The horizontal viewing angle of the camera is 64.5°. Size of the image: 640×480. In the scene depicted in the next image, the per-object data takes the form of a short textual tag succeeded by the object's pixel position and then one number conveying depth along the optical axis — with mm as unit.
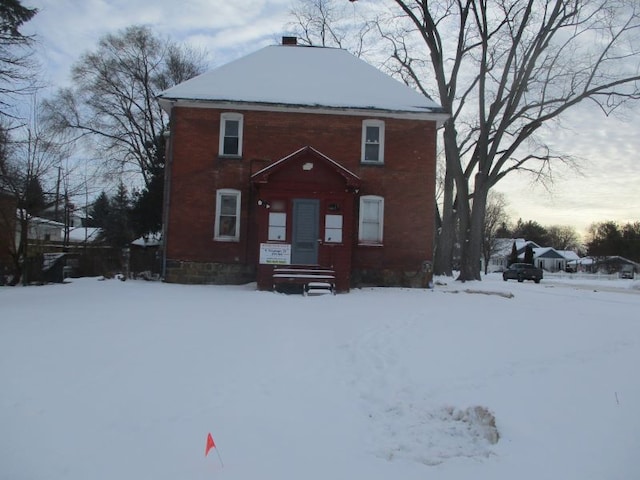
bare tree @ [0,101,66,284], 18719
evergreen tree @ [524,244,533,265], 61066
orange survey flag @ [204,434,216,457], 4617
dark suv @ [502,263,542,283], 40312
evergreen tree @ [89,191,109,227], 63469
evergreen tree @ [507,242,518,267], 70375
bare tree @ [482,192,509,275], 72250
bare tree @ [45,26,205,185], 35812
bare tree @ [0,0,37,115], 15321
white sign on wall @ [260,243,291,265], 15305
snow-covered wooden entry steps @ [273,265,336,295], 14734
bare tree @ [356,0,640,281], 23859
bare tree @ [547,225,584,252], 113312
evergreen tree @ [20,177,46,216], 19531
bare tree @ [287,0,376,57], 31469
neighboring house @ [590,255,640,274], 64062
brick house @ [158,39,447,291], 17578
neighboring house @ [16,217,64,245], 20203
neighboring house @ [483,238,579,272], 85750
